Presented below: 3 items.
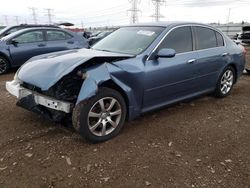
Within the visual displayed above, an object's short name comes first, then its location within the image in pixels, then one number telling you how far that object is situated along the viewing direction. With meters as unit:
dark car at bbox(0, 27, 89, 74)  6.18
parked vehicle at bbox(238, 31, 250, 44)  14.67
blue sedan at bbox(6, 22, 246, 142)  2.55
